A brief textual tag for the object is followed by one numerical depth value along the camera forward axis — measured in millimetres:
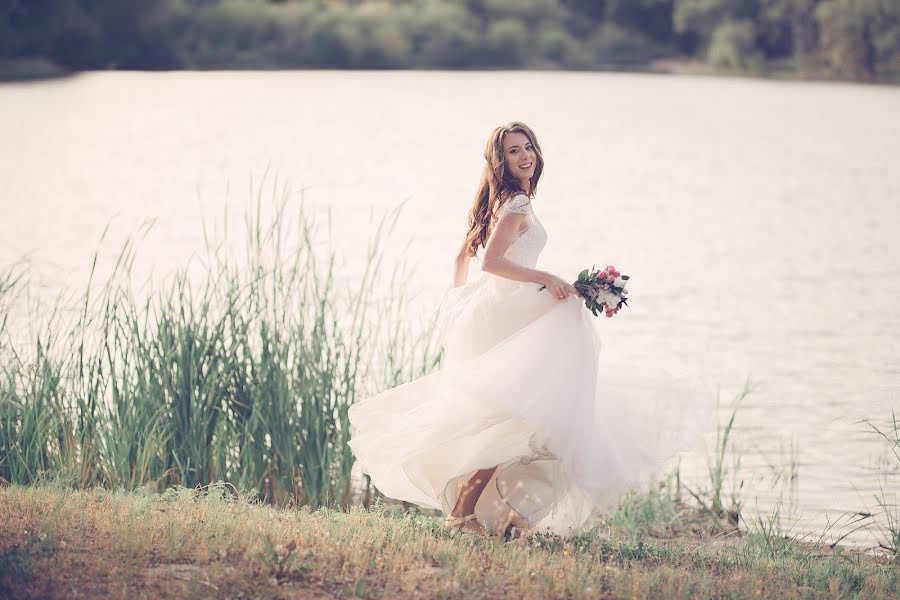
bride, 9307
